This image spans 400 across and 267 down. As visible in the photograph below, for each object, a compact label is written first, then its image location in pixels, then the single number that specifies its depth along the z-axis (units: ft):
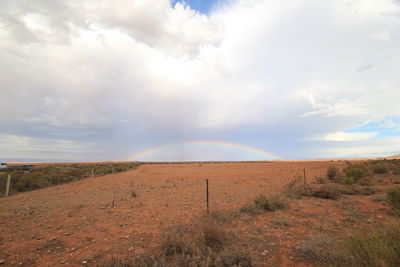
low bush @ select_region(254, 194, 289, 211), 29.46
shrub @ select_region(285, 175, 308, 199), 37.98
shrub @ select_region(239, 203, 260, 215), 27.61
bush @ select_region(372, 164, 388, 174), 70.34
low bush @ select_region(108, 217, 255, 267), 13.93
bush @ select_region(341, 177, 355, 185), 47.06
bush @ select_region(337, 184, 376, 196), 39.34
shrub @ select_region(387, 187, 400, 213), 26.93
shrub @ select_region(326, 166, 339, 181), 58.74
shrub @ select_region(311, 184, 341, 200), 35.83
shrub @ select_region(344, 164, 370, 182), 54.95
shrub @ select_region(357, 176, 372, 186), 48.08
